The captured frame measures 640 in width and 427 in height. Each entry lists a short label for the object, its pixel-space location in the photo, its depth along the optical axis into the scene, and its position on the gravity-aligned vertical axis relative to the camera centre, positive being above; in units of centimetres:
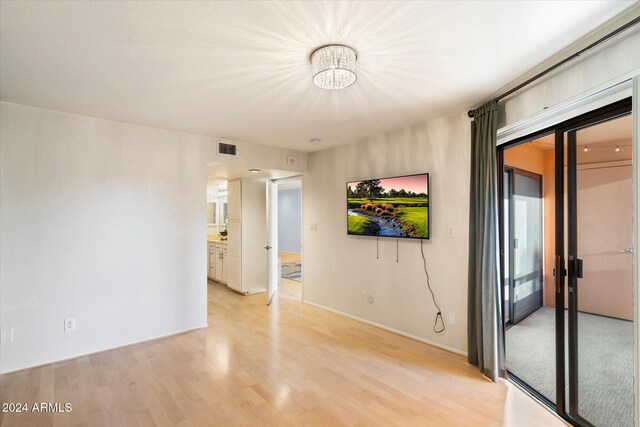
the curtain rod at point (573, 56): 158 +98
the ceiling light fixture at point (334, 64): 191 +97
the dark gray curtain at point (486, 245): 266 -26
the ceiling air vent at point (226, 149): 415 +94
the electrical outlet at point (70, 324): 308 -108
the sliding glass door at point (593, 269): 188 -35
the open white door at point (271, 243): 494 -43
